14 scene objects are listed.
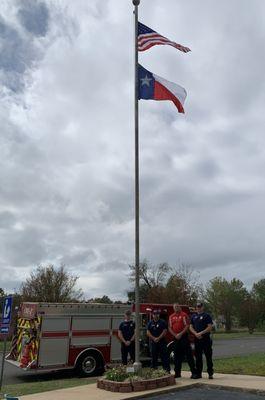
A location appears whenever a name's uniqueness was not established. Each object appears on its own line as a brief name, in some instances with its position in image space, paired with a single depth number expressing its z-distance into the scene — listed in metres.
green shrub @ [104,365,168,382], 11.23
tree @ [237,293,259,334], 77.94
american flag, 13.28
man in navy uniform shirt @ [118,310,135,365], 14.45
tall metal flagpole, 11.90
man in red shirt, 12.67
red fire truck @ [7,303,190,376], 16.92
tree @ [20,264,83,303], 40.41
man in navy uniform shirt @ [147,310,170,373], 13.45
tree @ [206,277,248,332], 79.81
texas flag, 13.22
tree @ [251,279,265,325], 83.55
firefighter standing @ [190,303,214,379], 12.38
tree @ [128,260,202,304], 52.94
